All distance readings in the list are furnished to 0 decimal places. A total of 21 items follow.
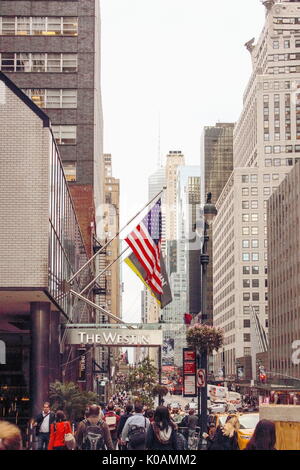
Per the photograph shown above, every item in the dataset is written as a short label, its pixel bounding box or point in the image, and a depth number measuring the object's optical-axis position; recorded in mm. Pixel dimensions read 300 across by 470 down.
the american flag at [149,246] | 33000
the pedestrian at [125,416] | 19328
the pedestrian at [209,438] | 18934
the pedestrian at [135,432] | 14898
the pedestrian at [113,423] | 22562
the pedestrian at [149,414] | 23262
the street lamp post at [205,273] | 26312
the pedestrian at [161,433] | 11258
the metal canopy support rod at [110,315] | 36319
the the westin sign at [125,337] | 37625
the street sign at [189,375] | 29531
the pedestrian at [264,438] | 9141
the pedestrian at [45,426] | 19344
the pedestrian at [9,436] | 6750
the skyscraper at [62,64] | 78875
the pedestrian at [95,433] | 13866
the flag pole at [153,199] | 35000
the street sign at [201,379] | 27453
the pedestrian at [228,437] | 15602
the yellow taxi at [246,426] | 20422
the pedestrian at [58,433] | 16234
